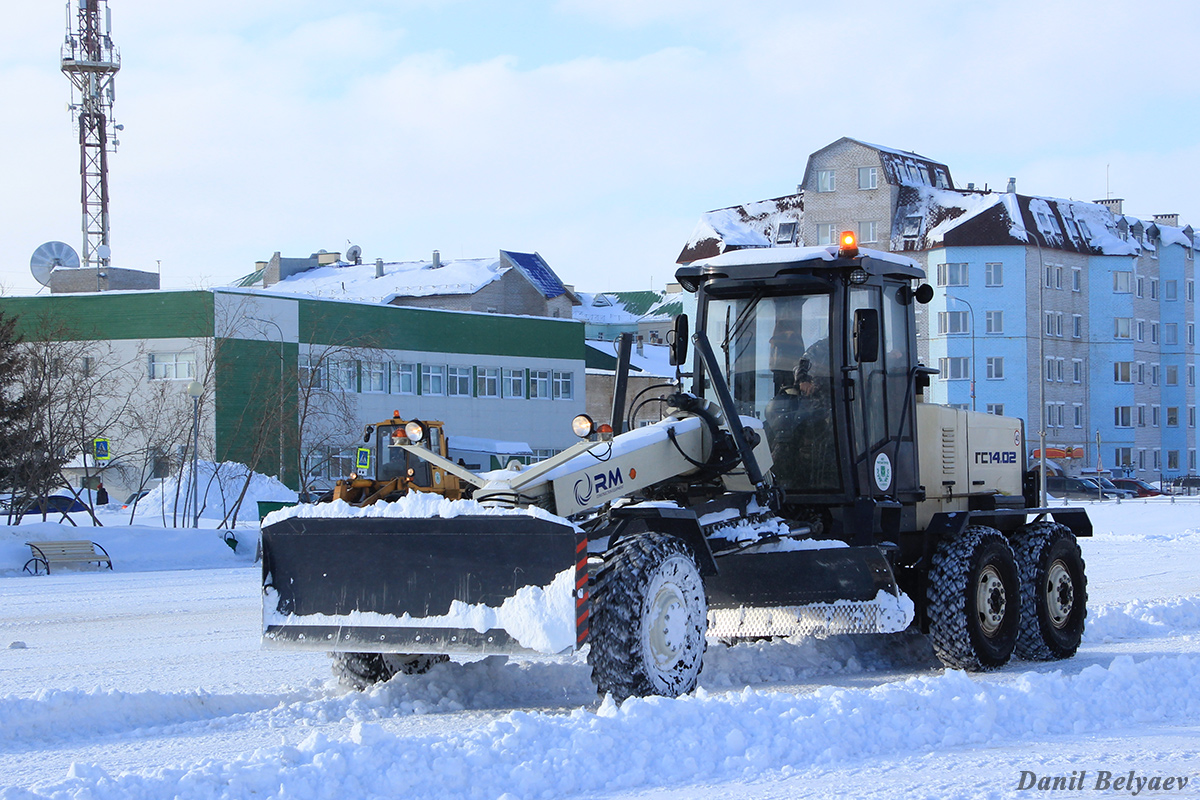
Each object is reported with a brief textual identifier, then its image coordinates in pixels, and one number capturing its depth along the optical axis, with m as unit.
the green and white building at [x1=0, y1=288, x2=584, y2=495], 47.97
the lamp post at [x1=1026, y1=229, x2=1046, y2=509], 30.52
